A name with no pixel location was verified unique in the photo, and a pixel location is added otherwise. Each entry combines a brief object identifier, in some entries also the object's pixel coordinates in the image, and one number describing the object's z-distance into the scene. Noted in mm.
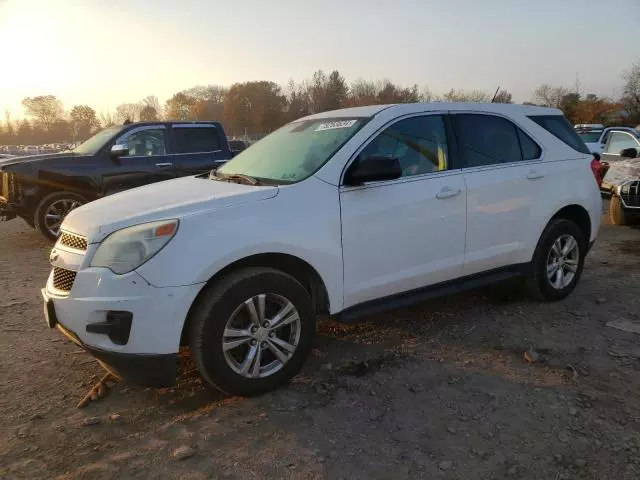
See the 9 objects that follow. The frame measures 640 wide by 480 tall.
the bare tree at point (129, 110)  90731
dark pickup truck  7566
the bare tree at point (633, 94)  47469
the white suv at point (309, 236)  2732
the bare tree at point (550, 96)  62472
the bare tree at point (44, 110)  92875
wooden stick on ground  3072
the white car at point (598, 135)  11531
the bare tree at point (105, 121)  87519
